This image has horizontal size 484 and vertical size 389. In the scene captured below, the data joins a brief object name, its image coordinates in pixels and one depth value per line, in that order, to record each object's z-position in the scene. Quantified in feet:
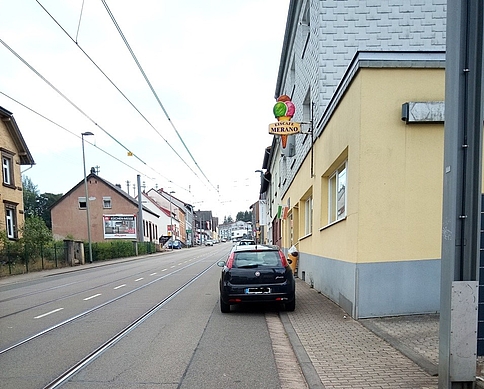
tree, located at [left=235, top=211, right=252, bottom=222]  608.02
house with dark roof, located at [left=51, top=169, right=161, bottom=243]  180.96
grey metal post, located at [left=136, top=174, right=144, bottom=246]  146.30
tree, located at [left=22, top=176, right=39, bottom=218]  290.56
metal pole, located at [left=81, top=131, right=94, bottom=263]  96.43
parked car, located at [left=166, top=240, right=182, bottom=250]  232.32
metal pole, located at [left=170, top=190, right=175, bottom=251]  233.33
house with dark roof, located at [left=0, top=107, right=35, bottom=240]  88.69
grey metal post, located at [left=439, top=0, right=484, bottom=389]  12.26
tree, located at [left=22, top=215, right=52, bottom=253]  81.72
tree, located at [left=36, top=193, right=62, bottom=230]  299.21
